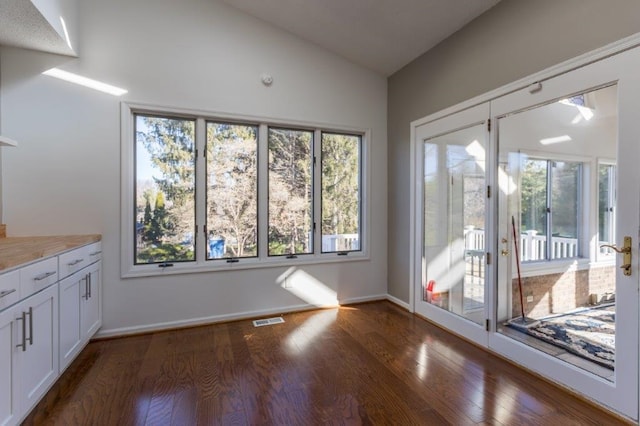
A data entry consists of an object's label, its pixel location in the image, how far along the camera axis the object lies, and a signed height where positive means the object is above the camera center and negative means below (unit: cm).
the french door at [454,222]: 286 -11
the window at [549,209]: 284 +4
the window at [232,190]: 337 +25
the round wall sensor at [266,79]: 344 +155
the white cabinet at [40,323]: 159 -74
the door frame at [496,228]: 180 -13
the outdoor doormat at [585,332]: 207 -98
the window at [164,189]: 309 +24
